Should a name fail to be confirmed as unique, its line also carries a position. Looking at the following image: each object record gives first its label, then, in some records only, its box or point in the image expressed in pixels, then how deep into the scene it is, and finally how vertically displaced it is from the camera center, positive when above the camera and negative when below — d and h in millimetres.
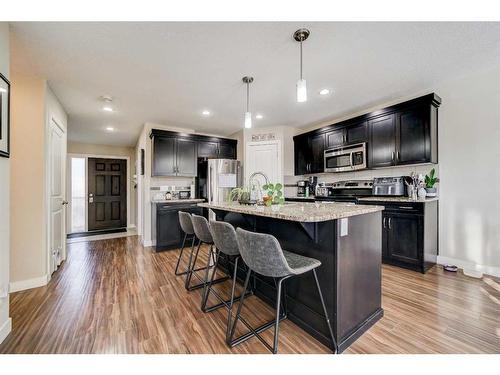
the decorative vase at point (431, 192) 2990 -75
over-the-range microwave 3719 +525
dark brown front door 6008 -200
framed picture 1629 +550
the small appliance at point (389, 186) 3328 +8
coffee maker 4823 -36
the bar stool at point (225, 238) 1729 -429
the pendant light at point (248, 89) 2508 +1361
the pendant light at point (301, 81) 1849 +897
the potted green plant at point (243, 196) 2531 -114
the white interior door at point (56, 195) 2846 -125
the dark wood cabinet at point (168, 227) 3969 -756
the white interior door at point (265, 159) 4852 +616
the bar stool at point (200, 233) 2218 -493
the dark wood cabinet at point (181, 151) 4311 +768
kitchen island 1498 -606
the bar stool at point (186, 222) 2621 -447
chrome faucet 4918 +236
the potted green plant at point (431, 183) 2996 +50
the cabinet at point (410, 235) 2758 -647
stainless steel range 3854 -71
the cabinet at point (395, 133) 2965 +862
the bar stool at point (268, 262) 1322 -509
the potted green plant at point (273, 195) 2256 -94
